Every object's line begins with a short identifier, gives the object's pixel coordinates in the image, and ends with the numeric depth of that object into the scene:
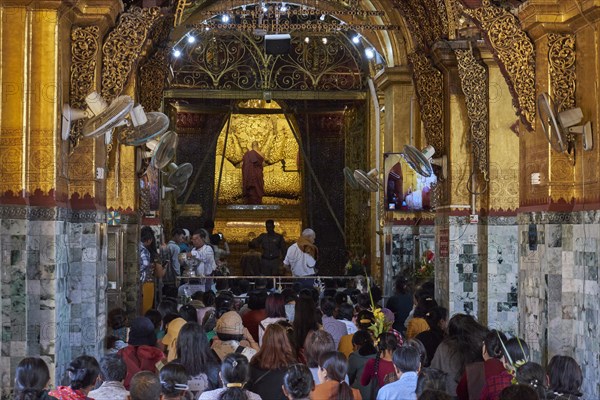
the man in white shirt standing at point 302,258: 19.66
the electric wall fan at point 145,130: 14.69
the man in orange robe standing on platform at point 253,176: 31.09
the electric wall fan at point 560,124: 10.98
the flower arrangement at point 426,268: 19.83
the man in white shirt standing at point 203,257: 19.62
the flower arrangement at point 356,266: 23.41
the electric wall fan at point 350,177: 23.80
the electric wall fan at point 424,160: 16.48
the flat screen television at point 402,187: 20.36
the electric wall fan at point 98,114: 12.18
